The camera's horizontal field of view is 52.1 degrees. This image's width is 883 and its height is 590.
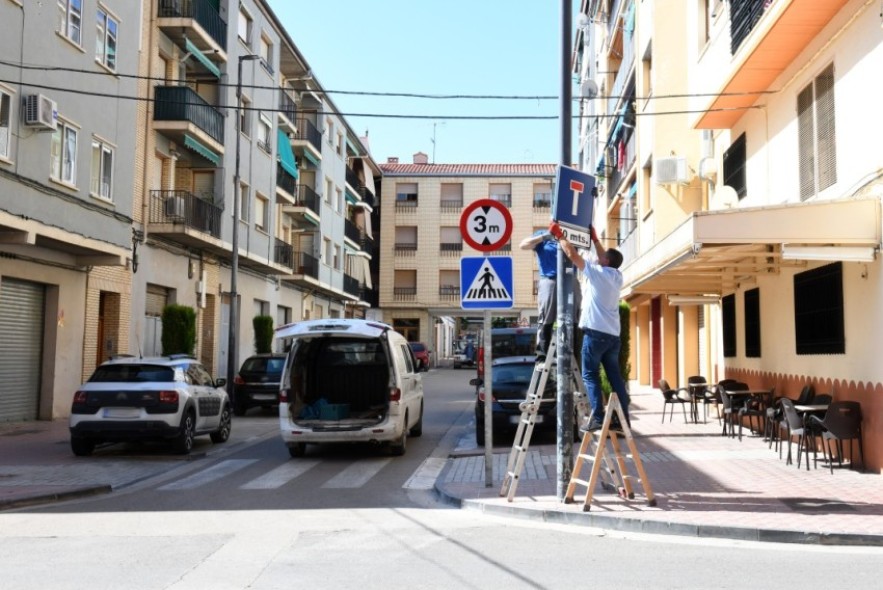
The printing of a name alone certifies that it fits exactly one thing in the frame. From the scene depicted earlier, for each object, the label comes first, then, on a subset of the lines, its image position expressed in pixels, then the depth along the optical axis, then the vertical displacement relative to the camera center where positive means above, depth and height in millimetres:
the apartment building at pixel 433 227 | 60938 +8656
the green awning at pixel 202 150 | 25838 +6010
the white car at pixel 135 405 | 13516 -793
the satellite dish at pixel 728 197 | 16719 +2996
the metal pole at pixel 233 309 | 24709 +1225
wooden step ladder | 8345 -1014
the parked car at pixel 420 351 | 46688 +208
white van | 13477 -517
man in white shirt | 8602 +299
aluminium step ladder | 9070 -535
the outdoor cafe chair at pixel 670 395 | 17453 -731
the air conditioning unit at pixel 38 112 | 17453 +4647
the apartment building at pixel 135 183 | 17984 +4396
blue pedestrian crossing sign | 10062 +809
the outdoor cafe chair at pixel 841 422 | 10875 -776
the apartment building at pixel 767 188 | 10891 +2771
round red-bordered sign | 10062 +1458
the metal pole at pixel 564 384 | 9047 -279
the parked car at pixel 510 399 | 15188 -741
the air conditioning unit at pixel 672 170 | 19859 +4125
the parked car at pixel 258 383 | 22906 -753
